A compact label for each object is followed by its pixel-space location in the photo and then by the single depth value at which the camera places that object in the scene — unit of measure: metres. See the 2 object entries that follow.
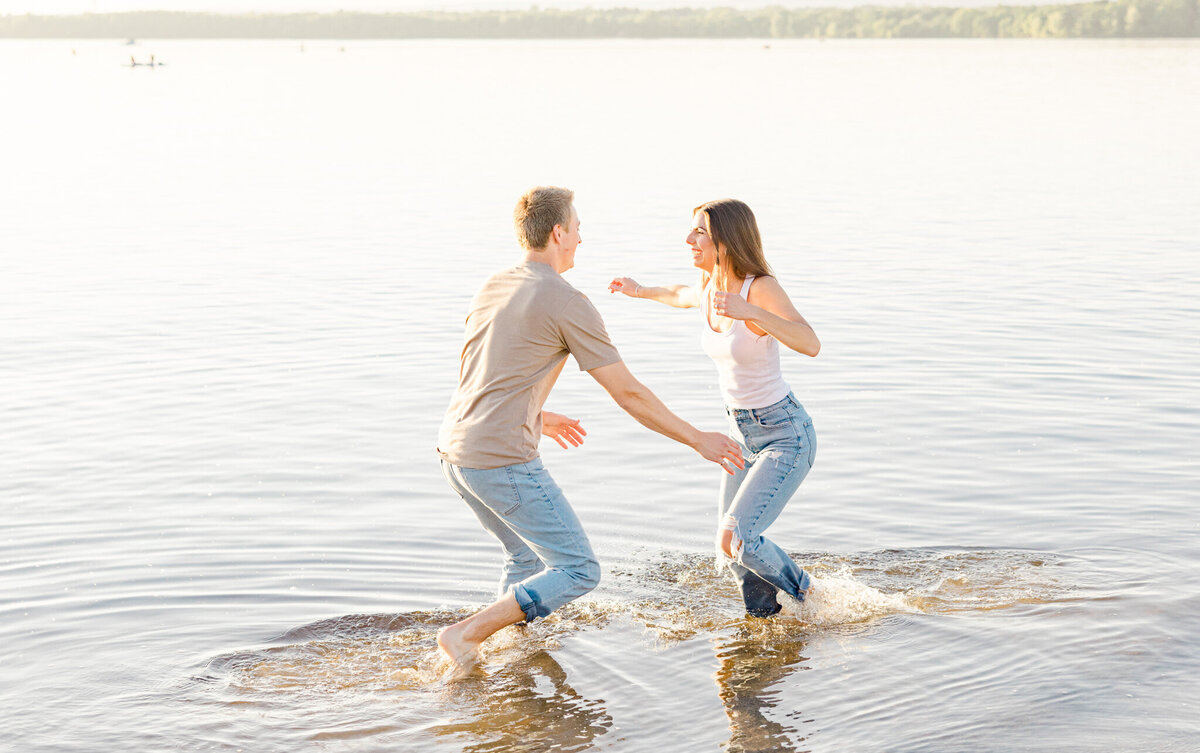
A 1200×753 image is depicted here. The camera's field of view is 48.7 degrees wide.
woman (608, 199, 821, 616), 6.85
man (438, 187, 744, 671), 6.22
